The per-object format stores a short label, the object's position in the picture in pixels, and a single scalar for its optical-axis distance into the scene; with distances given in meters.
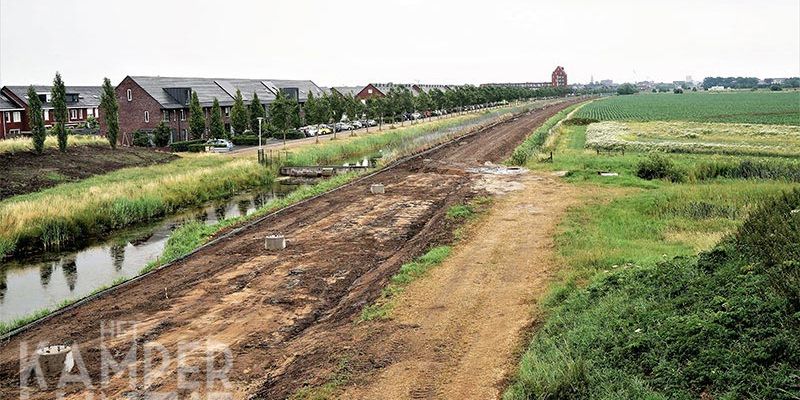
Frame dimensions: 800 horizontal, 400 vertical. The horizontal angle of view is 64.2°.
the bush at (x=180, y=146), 51.06
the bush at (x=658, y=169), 29.30
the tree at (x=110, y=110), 45.22
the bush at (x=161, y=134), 52.56
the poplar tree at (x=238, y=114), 56.62
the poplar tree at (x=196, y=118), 53.34
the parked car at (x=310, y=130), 65.88
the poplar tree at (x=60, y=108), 40.38
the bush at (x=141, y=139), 53.81
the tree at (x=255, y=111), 57.86
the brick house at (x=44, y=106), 58.25
